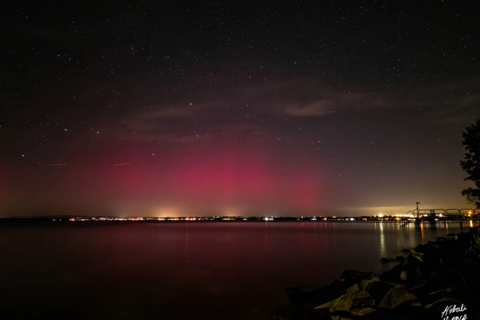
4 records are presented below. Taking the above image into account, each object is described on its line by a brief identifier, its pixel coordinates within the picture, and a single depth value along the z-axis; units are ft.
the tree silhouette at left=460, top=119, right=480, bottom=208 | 84.64
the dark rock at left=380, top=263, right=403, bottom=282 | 52.42
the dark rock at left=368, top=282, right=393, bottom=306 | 37.32
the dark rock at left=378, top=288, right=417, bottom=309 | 31.44
